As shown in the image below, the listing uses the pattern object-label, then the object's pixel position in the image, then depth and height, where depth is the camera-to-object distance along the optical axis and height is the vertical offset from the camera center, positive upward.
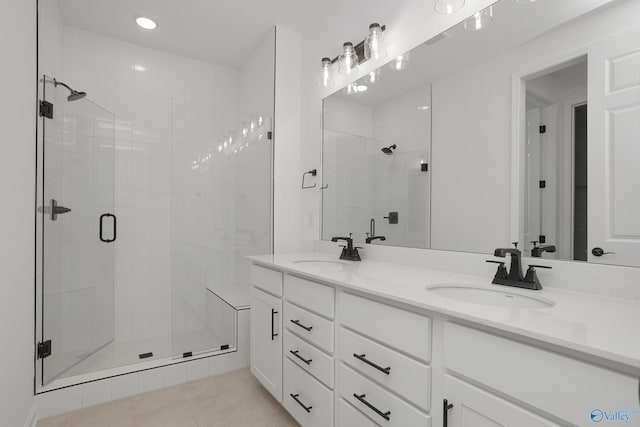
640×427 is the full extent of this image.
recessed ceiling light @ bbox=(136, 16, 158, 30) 2.54 +1.55
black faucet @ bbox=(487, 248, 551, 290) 1.14 -0.22
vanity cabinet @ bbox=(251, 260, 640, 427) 0.68 -0.45
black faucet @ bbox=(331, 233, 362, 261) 1.99 -0.24
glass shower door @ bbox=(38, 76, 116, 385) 1.99 -0.10
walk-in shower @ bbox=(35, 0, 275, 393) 2.16 +0.08
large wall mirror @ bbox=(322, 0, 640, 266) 1.04 +0.34
